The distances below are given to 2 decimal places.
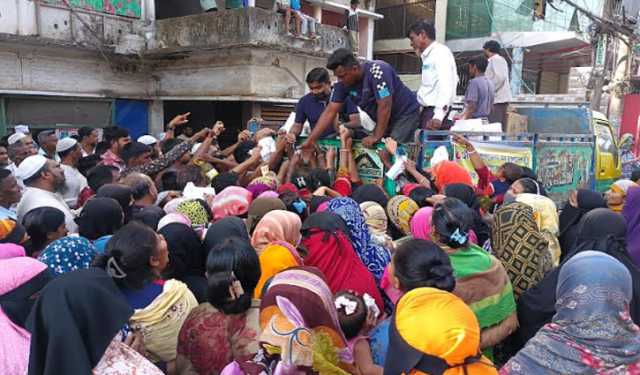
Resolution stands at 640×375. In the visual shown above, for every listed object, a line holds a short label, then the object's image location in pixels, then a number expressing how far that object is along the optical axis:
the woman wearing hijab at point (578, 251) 2.51
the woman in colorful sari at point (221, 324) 1.95
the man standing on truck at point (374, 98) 4.42
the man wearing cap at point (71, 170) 4.57
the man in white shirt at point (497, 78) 7.18
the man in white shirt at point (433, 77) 4.81
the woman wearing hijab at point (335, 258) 2.46
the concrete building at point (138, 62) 9.49
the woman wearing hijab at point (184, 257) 2.59
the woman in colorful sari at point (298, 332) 1.63
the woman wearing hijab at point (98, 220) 2.89
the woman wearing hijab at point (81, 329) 1.49
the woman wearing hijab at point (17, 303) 1.64
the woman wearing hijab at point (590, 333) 1.85
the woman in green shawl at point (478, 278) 2.30
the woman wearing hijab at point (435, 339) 1.49
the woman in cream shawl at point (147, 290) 2.07
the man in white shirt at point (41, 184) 3.45
